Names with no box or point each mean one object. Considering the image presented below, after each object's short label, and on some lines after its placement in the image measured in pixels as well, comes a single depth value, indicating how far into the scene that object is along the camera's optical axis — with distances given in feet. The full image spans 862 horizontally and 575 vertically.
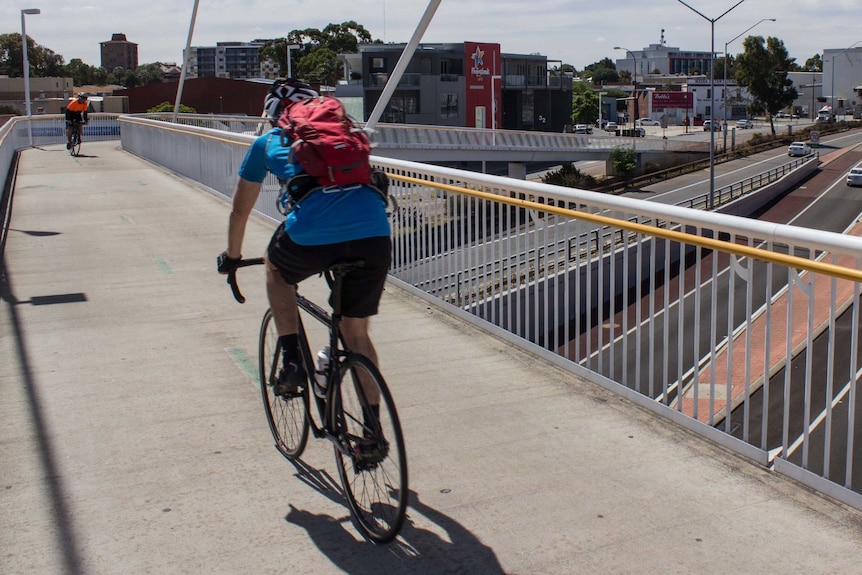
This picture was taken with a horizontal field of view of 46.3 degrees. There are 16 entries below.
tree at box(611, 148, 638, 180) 235.61
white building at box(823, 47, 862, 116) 471.21
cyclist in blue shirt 12.75
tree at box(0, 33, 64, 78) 457.27
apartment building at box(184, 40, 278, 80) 494.01
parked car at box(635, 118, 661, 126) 458.91
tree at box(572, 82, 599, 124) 412.98
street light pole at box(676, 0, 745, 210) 139.12
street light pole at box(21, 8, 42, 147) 127.75
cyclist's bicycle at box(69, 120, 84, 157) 91.30
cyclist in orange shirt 88.89
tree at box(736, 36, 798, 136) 327.26
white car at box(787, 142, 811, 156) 262.47
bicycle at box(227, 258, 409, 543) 12.34
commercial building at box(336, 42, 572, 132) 284.82
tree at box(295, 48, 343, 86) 416.26
